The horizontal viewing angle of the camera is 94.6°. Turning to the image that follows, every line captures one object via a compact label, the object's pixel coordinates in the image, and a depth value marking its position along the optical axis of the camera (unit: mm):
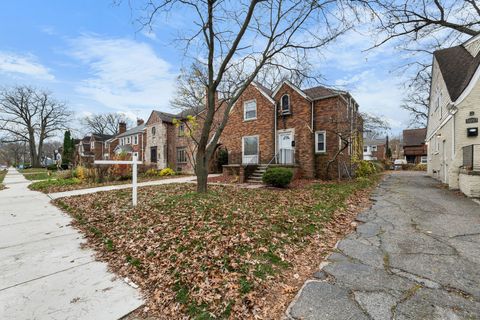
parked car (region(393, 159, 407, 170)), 31250
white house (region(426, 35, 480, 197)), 8384
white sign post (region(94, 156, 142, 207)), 6097
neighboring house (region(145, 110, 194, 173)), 22656
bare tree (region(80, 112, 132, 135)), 53750
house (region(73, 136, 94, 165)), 42188
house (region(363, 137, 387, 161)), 46375
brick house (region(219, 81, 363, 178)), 13477
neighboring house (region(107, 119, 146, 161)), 28531
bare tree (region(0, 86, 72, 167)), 38625
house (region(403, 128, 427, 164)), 34594
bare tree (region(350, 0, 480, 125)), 11047
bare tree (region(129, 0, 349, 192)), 6895
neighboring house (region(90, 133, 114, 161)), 38688
